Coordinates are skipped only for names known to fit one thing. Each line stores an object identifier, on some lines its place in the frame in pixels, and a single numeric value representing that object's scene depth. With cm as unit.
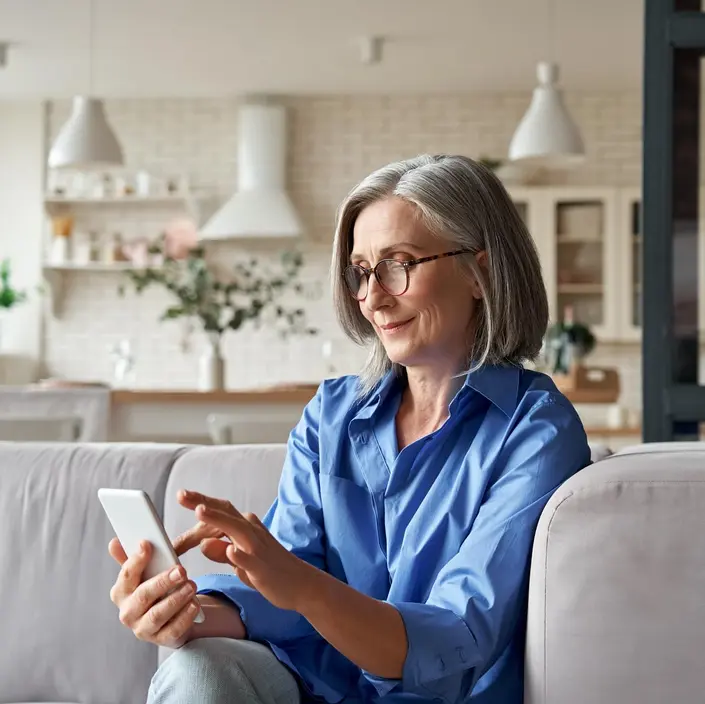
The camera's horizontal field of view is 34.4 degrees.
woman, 136
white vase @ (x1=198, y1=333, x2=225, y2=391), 520
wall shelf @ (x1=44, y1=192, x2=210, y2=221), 780
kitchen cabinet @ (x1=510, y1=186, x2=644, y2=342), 743
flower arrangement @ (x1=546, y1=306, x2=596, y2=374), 559
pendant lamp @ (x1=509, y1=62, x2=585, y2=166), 523
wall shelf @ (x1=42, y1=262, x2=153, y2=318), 781
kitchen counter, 475
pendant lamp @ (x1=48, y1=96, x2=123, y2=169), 542
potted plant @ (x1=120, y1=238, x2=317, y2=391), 500
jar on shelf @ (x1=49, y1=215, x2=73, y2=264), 786
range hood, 760
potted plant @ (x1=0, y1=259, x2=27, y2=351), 757
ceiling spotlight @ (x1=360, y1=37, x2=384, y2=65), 655
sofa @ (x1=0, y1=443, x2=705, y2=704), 132
